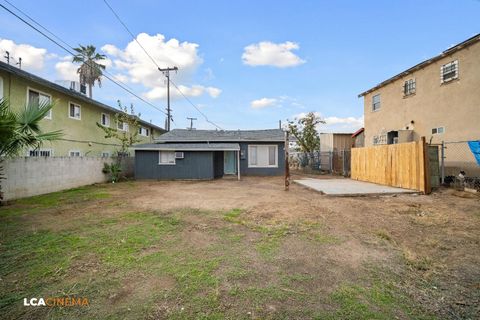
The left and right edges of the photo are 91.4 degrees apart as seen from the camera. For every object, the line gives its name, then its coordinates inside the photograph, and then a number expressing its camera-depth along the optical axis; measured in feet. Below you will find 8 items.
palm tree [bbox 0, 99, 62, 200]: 18.95
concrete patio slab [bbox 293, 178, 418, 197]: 27.94
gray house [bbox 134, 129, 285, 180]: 49.73
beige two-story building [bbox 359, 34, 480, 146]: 31.89
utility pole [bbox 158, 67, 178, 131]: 70.74
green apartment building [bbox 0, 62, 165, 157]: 32.07
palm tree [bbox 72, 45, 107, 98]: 89.09
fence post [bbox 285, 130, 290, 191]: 33.58
